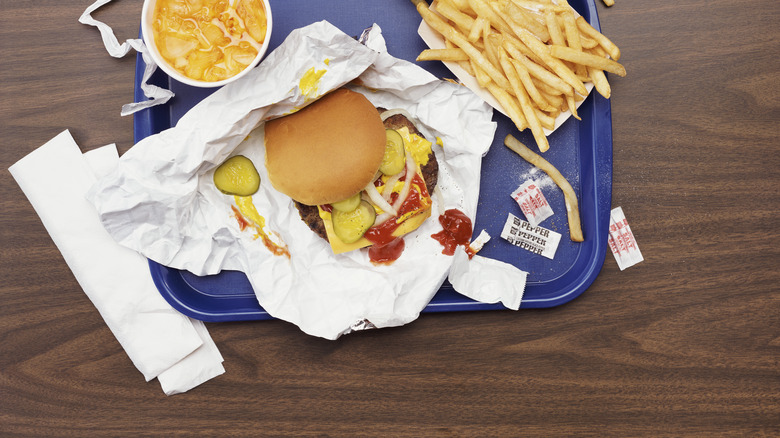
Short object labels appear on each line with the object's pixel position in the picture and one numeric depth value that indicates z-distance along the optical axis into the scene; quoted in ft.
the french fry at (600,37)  2.56
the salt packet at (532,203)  2.73
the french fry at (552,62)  2.55
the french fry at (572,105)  2.60
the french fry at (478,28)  2.54
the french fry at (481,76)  2.59
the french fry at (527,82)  2.57
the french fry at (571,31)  2.54
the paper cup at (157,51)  2.48
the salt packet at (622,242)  2.74
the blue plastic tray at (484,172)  2.73
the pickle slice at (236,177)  2.70
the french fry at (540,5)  2.56
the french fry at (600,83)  2.56
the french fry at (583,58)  2.52
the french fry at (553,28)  2.54
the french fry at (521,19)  2.56
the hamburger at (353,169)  2.57
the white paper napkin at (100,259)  2.71
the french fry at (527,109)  2.57
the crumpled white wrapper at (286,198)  2.60
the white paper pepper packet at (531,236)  2.73
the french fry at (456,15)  2.58
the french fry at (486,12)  2.54
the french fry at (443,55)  2.61
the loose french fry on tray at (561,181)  2.70
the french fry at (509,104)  2.60
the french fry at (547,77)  2.55
